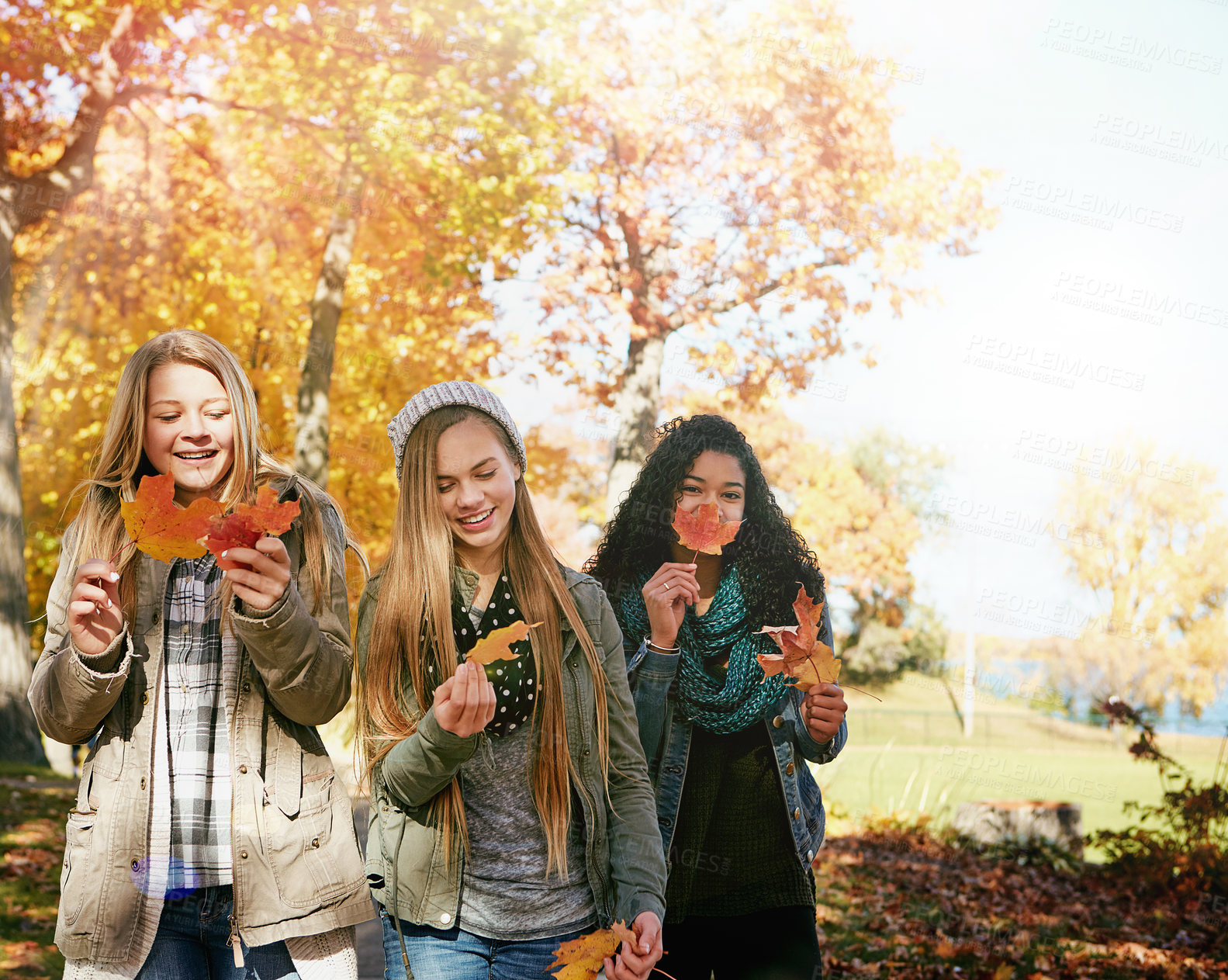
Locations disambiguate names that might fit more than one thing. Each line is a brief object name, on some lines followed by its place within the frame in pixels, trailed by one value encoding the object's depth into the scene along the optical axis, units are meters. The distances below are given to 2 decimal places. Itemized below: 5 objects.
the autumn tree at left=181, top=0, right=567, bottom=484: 6.21
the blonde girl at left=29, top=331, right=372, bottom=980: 1.86
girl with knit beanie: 1.97
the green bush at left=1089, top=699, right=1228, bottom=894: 5.57
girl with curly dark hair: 2.47
